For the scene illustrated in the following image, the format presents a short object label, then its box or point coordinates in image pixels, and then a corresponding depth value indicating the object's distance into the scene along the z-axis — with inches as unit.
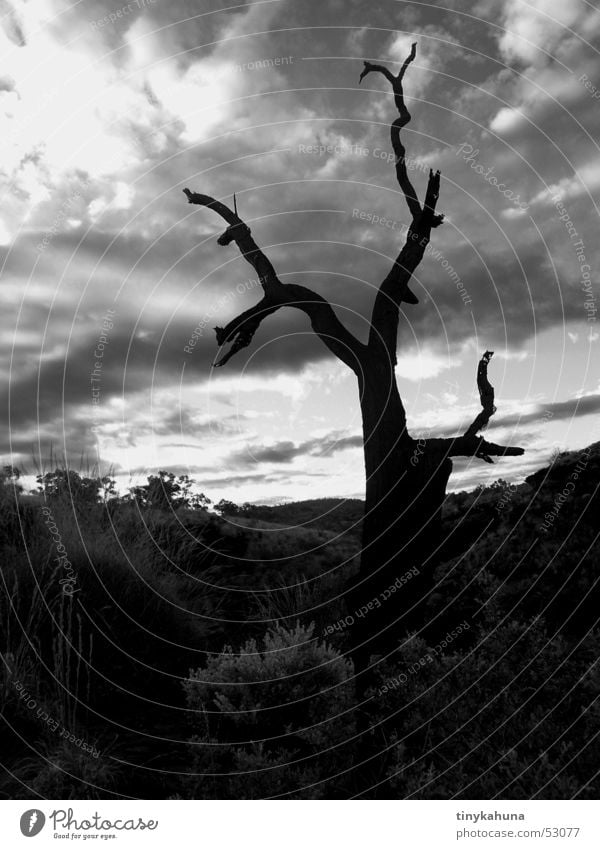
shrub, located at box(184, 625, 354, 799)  213.8
